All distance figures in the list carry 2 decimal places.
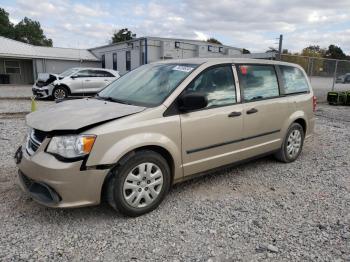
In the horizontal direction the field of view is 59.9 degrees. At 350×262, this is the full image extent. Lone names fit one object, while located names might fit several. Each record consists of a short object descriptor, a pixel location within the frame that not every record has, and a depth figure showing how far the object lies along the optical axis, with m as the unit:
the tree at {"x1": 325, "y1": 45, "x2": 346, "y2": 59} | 62.07
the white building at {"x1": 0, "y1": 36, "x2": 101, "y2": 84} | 29.42
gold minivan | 2.95
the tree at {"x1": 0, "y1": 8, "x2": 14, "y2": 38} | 64.75
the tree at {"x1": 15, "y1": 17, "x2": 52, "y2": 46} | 71.25
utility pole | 13.04
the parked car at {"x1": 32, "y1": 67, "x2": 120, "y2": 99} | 13.98
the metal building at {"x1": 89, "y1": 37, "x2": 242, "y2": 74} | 25.77
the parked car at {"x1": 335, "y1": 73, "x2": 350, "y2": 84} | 18.22
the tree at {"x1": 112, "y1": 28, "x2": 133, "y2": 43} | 68.25
